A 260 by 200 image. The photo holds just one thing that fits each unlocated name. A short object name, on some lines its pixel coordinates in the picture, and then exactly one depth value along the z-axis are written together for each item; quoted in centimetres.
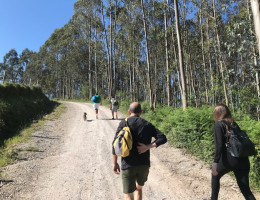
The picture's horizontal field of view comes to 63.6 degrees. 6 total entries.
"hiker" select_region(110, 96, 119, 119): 1307
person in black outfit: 289
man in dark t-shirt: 282
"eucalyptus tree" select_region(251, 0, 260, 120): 300
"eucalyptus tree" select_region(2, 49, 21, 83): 5550
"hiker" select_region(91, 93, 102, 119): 1328
